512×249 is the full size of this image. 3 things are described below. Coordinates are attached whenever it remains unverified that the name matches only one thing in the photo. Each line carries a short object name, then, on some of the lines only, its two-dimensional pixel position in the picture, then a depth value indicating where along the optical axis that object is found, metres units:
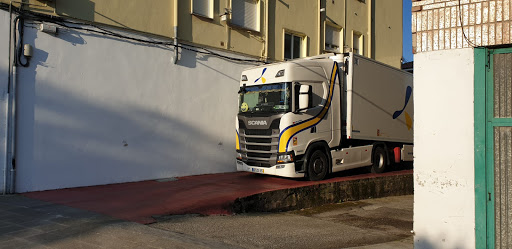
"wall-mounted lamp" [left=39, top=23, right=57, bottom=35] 8.88
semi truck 9.97
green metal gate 4.25
